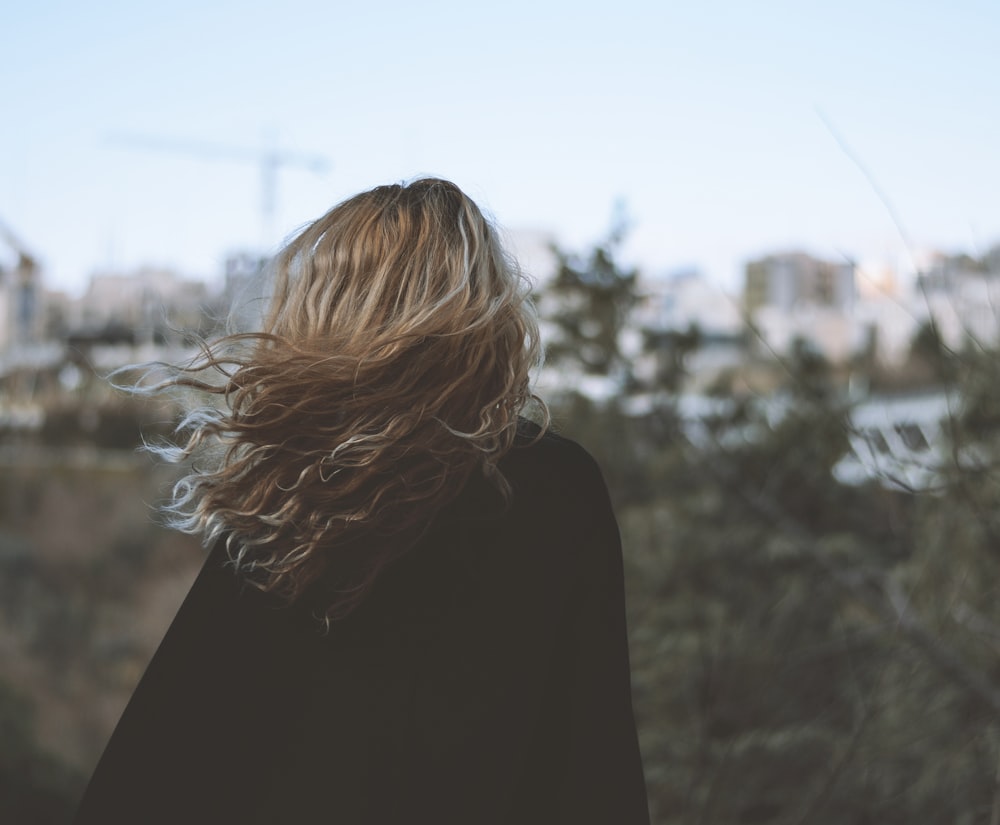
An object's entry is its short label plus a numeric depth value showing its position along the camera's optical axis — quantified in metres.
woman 1.55
